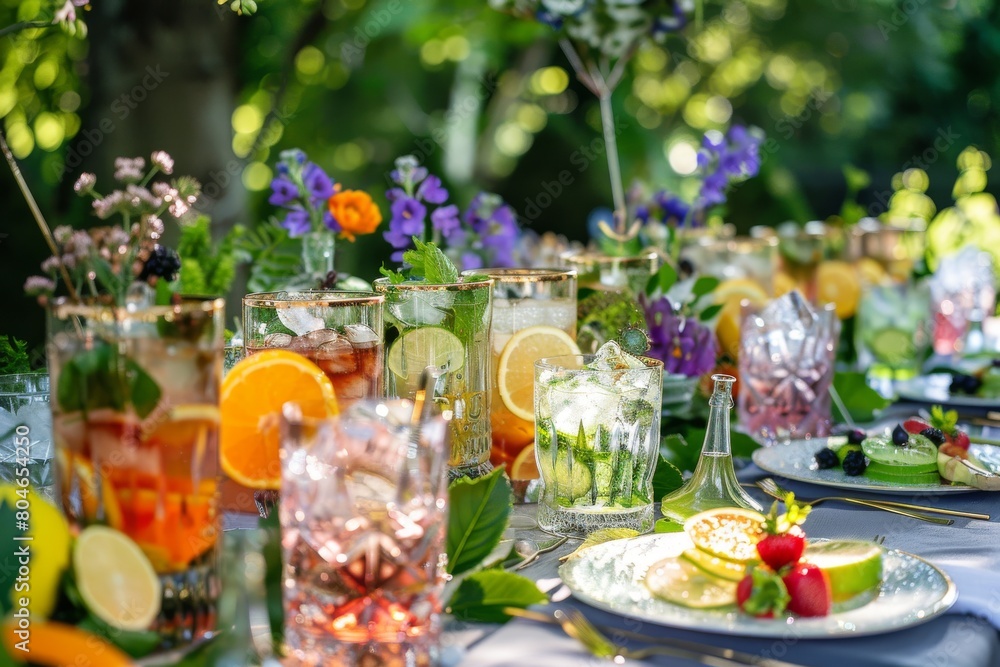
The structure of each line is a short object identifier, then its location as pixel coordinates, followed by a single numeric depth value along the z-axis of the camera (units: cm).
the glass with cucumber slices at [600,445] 122
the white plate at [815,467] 136
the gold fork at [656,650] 83
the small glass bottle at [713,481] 123
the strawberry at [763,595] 88
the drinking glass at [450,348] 126
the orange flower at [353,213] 166
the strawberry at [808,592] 89
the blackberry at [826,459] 145
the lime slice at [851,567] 93
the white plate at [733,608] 86
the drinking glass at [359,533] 81
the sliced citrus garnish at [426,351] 127
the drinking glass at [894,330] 231
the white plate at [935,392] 192
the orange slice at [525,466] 142
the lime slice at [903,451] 141
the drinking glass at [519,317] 143
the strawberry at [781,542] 93
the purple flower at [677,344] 173
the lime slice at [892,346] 230
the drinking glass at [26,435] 122
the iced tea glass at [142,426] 82
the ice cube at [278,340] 116
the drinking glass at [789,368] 178
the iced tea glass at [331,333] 114
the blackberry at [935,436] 146
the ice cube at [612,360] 125
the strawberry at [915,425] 150
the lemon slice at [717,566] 93
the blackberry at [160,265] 94
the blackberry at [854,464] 141
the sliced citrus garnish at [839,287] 251
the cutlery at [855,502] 127
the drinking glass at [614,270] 180
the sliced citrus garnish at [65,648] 74
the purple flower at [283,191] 169
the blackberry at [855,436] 148
